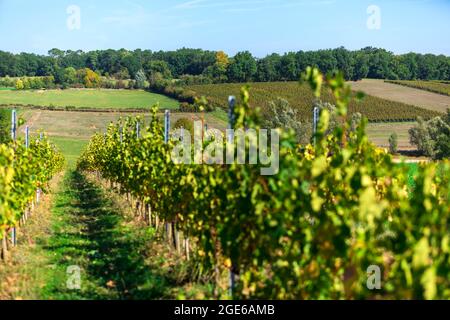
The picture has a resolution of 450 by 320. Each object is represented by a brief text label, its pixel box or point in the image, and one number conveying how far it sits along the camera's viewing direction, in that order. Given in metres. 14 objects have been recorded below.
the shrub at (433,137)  42.41
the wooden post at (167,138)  10.88
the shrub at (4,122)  55.36
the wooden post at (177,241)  9.79
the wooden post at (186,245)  9.15
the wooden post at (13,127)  11.88
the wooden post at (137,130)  15.30
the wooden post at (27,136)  14.50
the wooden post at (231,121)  6.59
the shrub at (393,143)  48.62
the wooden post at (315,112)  11.09
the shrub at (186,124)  44.32
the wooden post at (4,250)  9.84
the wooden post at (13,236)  10.88
